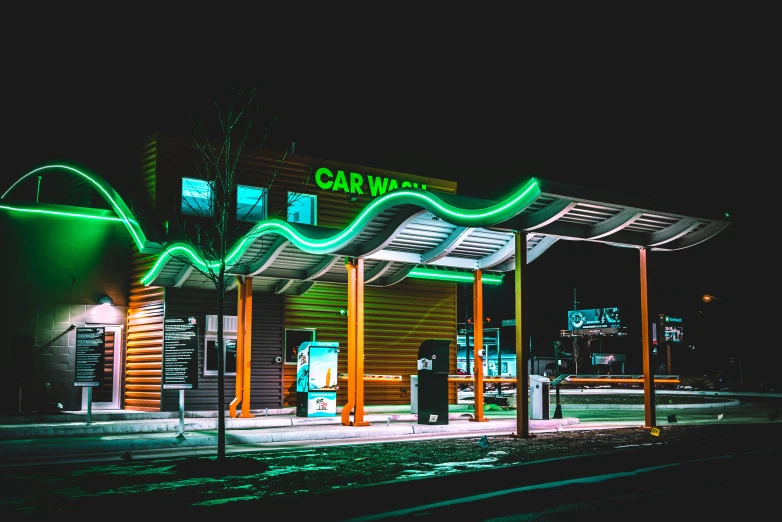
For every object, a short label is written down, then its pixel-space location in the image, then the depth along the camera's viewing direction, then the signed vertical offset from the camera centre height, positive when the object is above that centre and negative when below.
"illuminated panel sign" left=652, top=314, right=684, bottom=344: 76.11 +2.96
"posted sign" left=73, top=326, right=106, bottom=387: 17.69 -0.01
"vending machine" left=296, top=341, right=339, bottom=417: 19.69 -0.50
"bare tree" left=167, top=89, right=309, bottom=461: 21.50 +4.61
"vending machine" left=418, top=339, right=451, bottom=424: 18.08 -0.52
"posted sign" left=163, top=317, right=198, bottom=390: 14.65 +0.07
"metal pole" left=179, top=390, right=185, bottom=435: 15.20 -1.18
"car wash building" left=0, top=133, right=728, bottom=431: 15.58 +2.39
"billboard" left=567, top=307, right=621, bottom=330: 78.72 +4.00
